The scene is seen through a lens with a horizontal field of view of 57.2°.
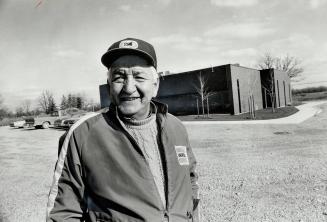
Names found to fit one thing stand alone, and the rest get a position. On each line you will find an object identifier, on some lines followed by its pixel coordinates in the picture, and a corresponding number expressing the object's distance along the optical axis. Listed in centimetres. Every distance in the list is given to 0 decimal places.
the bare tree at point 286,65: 4956
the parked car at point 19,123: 2149
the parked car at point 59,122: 1905
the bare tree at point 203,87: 2676
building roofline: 2600
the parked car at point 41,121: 2044
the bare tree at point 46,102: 3336
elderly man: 148
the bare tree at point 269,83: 3059
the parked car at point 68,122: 1798
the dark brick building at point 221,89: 2589
